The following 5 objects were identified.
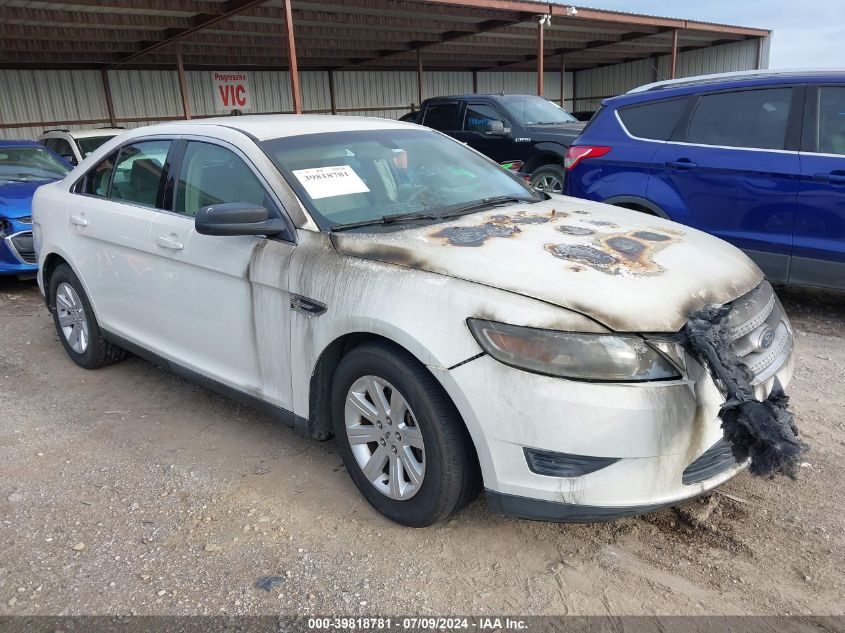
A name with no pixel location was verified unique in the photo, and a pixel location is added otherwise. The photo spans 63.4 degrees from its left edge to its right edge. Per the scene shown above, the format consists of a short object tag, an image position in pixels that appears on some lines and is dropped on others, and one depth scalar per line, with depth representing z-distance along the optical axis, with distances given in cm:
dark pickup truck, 1030
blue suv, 479
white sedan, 229
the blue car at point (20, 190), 686
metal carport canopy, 1234
